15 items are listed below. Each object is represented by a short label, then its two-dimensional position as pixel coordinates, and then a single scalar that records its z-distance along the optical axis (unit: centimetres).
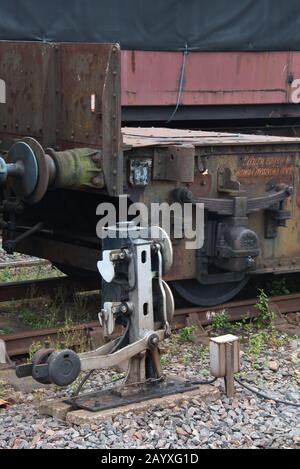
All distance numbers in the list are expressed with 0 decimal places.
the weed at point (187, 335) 691
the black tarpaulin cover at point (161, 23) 853
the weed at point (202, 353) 640
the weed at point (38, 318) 718
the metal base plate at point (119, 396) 509
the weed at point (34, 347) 632
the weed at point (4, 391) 563
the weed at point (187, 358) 633
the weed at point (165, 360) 625
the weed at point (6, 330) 696
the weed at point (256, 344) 650
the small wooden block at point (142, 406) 493
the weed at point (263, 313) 738
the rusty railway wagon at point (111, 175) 654
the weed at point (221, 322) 724
